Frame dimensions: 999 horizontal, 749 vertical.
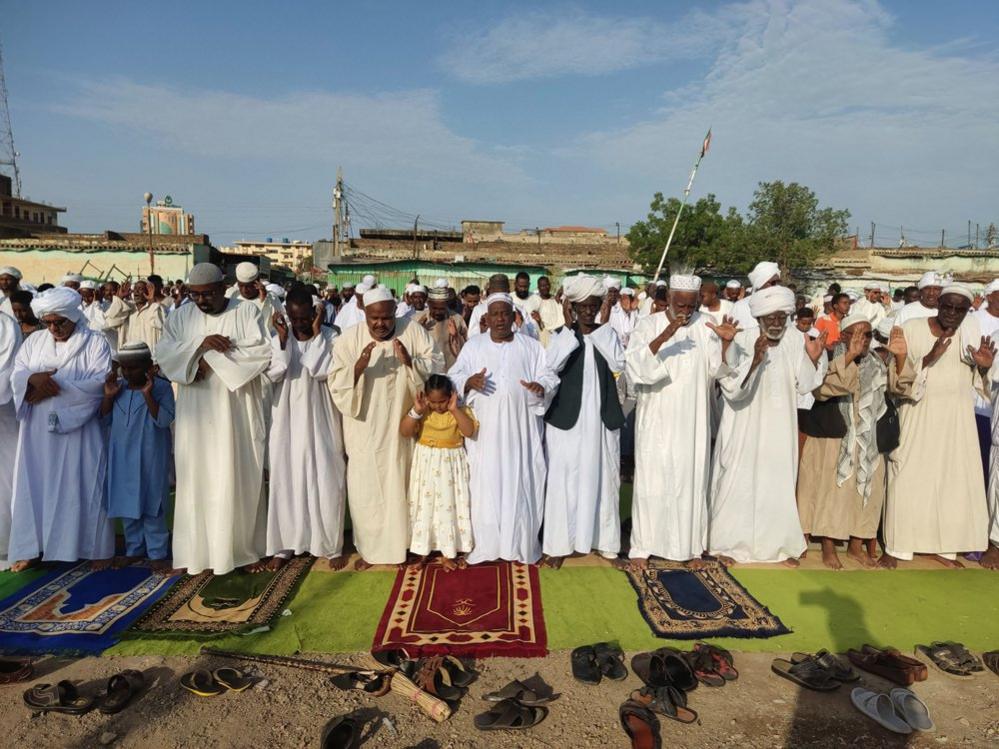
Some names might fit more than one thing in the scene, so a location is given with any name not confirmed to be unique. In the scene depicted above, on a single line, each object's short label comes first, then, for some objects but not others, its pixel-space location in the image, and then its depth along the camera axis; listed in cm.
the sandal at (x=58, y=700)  300
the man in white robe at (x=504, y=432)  437
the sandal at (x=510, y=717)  293
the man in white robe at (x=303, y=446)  443
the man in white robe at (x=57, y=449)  446
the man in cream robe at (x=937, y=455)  462
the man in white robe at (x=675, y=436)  451
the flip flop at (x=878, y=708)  294
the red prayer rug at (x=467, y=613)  359
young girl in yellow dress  438
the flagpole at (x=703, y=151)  1020
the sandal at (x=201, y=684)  315
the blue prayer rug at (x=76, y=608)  361
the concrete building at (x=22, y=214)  3294
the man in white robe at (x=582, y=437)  446
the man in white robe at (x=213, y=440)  429
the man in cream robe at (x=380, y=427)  435
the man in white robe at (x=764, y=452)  459
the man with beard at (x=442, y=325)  729
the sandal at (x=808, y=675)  322
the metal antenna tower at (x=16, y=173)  5030
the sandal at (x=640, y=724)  283
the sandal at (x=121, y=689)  303
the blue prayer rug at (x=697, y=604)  379
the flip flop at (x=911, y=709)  295
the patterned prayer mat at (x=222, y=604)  377
